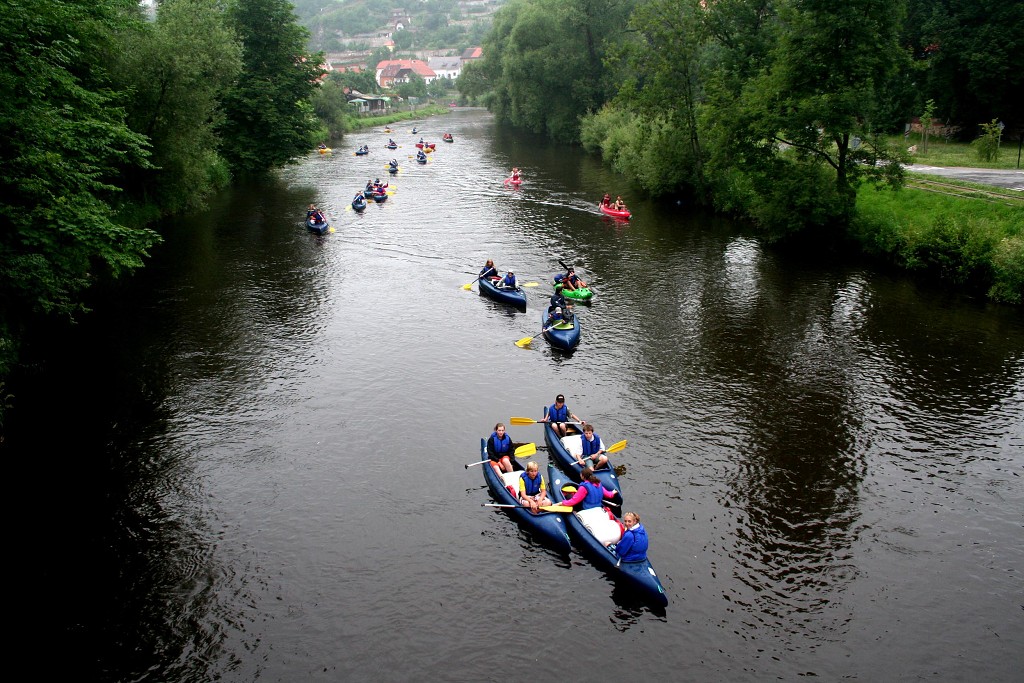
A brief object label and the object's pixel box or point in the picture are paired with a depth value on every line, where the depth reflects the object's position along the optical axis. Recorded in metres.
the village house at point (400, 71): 174.99
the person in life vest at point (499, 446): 17.28
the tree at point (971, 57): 43.84
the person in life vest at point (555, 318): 24.53
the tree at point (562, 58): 66.81
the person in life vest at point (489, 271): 29.69
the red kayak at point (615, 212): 41.75
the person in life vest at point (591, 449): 16.92
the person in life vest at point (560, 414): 18.50
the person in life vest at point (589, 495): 15.30
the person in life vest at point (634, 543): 13.48
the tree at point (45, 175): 18.38
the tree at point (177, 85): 34.06
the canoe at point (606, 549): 13.13
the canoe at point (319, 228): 39.09
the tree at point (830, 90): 30.77
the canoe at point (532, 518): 14.70
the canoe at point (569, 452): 17.17
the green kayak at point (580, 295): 28.36
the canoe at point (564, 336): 23.91
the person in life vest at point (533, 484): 15.81
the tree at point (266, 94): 51.41
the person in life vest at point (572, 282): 28.80
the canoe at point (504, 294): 27.86
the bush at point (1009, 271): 25.88
